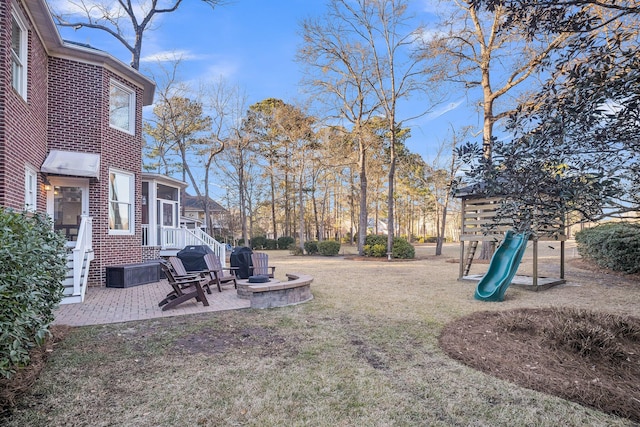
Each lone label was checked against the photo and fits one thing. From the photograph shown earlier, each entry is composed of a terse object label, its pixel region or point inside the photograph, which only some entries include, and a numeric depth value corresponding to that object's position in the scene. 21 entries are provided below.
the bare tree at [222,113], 24.12
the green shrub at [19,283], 2.54
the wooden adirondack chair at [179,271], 7.21
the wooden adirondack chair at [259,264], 8.66
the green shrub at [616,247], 9.76
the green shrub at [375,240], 18.72
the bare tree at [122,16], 16.38
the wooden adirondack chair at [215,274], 8.07
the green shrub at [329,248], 21.64
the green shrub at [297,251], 23.30
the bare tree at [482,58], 14.39
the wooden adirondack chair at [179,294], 6.30
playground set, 7.43
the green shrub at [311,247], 23.30
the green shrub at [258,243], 30.39
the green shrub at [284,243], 30.73
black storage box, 9.13
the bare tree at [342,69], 17.41
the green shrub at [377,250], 17.91
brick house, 6.69
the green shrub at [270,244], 30.52
